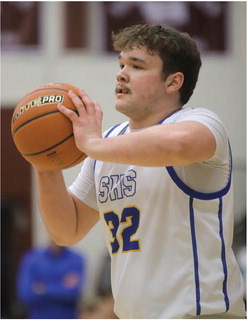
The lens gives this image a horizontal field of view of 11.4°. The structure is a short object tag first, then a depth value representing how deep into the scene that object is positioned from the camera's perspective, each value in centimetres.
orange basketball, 714
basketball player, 644
